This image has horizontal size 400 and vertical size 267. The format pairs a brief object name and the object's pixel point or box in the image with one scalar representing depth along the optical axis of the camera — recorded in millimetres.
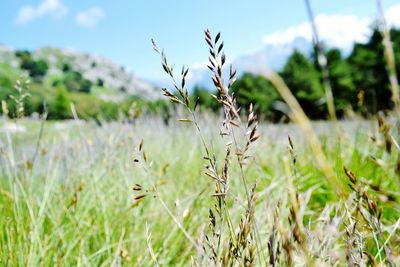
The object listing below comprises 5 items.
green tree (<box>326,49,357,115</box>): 35406
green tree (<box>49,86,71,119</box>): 55250
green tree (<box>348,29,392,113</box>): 31938
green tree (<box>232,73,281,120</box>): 34344
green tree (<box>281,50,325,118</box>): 35969
